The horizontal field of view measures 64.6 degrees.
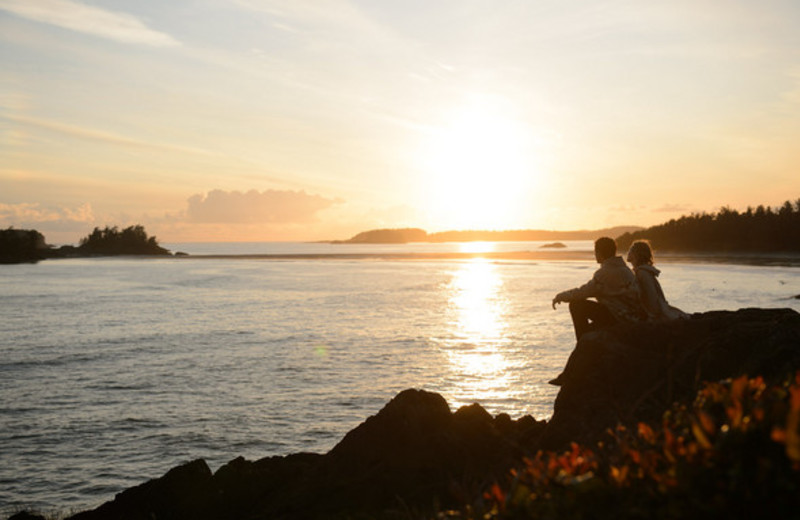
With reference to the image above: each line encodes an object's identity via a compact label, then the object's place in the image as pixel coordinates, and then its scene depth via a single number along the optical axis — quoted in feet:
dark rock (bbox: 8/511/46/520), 32.53
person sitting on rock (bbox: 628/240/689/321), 35.50
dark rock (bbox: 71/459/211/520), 31.99
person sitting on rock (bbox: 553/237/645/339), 35.24
